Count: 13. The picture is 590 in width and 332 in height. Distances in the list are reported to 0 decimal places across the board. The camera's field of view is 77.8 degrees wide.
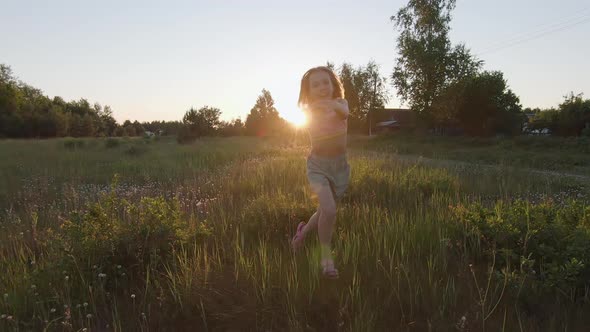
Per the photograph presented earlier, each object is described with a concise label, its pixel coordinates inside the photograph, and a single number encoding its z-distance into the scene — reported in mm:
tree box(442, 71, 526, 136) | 30948
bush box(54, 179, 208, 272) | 3133
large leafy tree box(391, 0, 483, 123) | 30781
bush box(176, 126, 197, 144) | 35750
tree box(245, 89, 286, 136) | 65125
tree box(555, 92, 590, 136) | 27575
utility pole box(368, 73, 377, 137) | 54312
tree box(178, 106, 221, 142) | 36844
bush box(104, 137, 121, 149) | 26495
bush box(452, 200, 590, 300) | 2747
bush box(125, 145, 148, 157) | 19553
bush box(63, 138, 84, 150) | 24000
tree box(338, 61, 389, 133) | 53719
